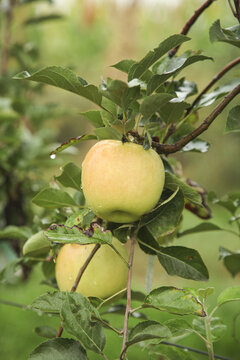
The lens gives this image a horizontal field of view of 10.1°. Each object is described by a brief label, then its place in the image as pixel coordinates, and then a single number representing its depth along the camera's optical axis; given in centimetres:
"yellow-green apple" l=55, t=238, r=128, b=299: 129
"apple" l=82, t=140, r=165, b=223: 122
